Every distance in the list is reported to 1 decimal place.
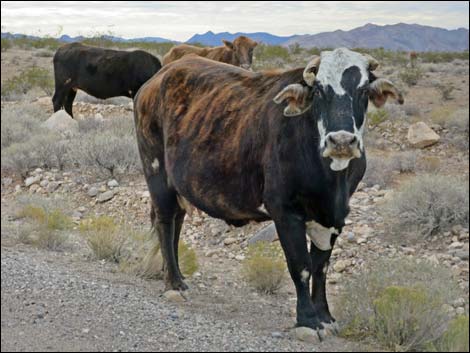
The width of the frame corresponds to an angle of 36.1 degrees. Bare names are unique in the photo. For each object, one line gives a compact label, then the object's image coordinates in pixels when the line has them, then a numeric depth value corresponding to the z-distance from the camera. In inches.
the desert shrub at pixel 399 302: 222.5
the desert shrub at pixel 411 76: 1220.0
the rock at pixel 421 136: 669.3
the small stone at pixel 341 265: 362.0
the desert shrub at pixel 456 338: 206.1
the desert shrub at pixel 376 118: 740.6
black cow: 802.2
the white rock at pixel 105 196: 490.0
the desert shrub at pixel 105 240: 339.3
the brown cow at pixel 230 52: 724.7
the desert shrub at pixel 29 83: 961.5
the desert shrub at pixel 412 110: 855.1
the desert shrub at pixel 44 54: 1711.4
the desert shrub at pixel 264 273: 315.6
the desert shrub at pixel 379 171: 498.3
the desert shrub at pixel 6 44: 1453.9
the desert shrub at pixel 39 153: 466.9
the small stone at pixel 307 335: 233.9
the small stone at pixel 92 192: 498.0
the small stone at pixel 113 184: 506.3
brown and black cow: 222.4
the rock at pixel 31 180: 481.8
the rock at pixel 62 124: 612.2
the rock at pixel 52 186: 489.3
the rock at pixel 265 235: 401.7
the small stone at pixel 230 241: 413.4
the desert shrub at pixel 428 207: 396.2
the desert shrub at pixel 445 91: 1029.1
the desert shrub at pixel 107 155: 522.9
